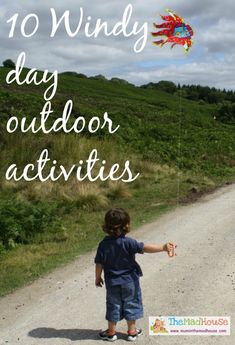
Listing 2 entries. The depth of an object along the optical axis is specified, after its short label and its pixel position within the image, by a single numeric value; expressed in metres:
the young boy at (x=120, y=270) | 5.14
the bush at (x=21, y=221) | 9.77
